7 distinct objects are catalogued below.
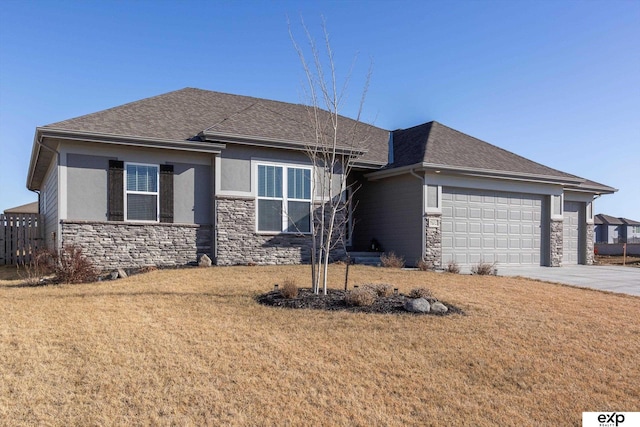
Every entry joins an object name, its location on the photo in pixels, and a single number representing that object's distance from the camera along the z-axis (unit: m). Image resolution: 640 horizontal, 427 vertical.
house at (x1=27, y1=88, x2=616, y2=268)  12.55
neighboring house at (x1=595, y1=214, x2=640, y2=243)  49.31
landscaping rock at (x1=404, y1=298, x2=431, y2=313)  7.64
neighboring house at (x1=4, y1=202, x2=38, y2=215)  35.31
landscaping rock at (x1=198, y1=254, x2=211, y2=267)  13.27
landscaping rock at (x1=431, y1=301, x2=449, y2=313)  7.71
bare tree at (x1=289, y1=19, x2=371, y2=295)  8.89
